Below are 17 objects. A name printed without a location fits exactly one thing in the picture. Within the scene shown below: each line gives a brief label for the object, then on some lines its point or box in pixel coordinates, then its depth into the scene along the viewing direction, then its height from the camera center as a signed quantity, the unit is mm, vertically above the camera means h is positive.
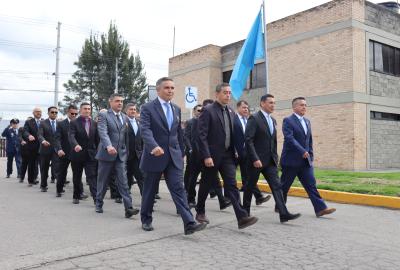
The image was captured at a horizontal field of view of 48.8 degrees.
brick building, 17062 +3545
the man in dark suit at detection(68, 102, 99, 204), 8414 +173
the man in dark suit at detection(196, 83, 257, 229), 5832 +200
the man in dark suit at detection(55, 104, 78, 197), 9016 +228
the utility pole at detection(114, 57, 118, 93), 41384 +7700
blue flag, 13180 +3266
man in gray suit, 7080 +180
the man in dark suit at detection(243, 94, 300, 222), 6453 +173
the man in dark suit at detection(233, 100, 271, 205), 6906 +343
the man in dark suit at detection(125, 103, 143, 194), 8594 +275
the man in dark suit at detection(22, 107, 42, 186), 11148 +510
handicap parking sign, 13933 +1974
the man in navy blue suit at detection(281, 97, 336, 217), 6805 +109
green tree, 43094 +8282
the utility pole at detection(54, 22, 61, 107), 37891 +7170
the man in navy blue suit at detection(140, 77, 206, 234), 5426 +113
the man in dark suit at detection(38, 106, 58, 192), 10047 +335
